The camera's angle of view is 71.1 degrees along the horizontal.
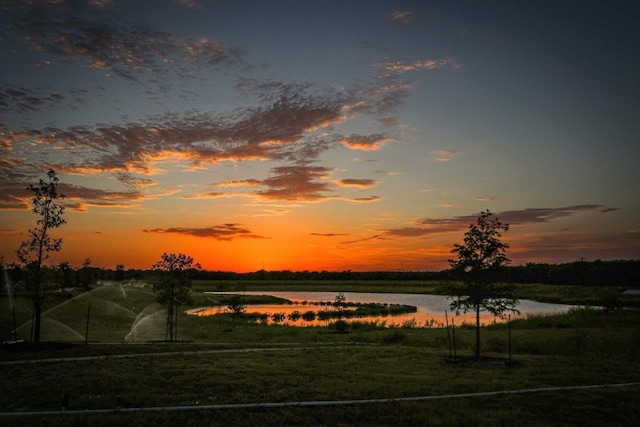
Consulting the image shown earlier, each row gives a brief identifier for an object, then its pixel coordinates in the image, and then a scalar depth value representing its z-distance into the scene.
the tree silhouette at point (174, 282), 38.06
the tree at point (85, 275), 96.13
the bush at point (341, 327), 47.17
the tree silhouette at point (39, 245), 30.19
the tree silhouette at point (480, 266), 26.48
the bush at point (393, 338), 37.84
